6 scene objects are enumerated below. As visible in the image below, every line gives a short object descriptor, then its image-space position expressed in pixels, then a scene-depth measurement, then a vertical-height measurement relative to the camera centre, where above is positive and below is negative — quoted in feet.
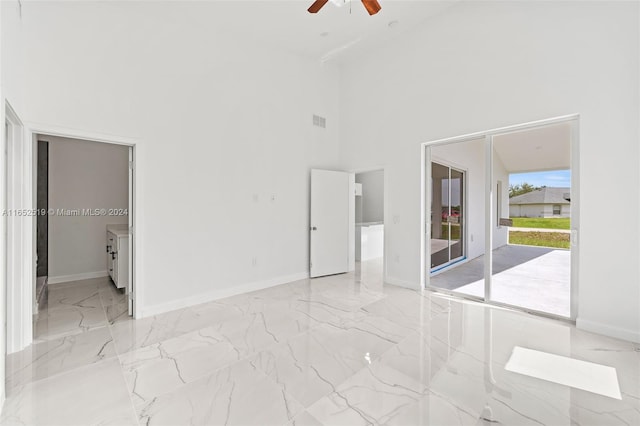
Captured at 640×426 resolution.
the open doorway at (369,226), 21.21 -1.13
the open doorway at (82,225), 13.75 -0.83
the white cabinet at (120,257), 13.61 -2.17
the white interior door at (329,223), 17.10 -0.68
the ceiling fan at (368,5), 8.01 +5.80
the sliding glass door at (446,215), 14.90 -0.16
